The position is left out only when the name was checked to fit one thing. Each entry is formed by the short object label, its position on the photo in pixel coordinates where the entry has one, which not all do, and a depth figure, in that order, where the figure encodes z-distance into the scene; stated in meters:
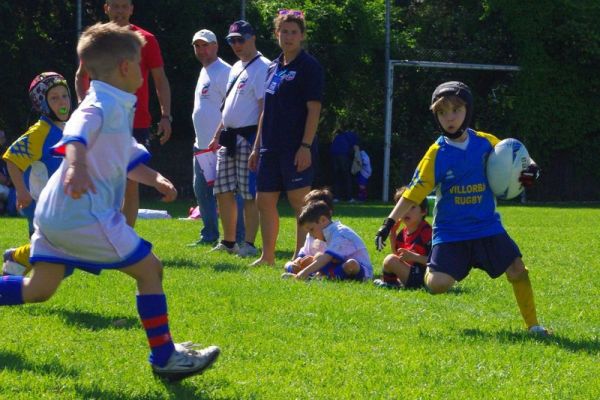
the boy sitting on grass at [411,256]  14.47
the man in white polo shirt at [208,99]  19.05
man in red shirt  15.47
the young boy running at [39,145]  12.12
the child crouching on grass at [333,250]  14.99
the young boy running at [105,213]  8.15
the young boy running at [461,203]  11.47
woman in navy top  15.98
